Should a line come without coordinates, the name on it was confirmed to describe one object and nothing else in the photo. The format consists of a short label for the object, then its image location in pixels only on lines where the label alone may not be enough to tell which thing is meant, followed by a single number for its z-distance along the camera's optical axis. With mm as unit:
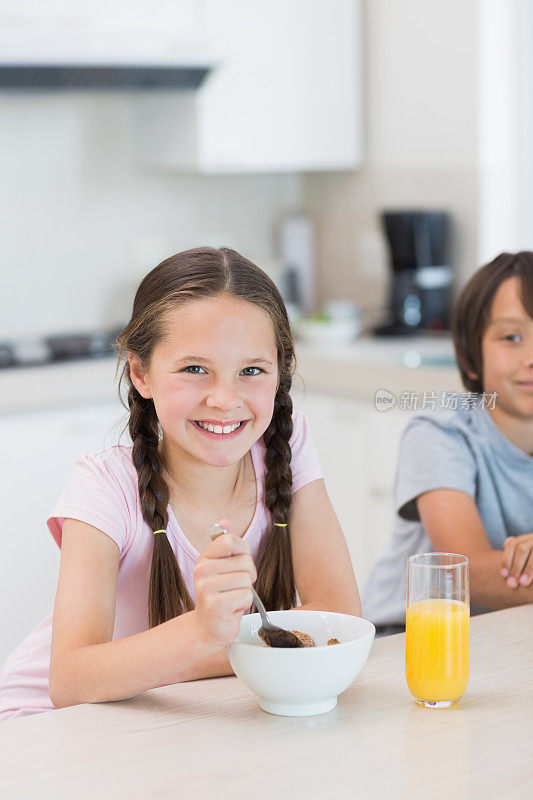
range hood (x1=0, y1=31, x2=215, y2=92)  2990
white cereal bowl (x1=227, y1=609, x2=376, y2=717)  994
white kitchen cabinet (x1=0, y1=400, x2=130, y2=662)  2836
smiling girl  1159
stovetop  3049
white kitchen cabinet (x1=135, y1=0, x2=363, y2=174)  3305
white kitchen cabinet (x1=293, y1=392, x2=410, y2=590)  3018
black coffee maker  3338
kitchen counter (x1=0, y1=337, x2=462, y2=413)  2855
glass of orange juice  1023
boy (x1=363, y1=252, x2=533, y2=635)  1625
